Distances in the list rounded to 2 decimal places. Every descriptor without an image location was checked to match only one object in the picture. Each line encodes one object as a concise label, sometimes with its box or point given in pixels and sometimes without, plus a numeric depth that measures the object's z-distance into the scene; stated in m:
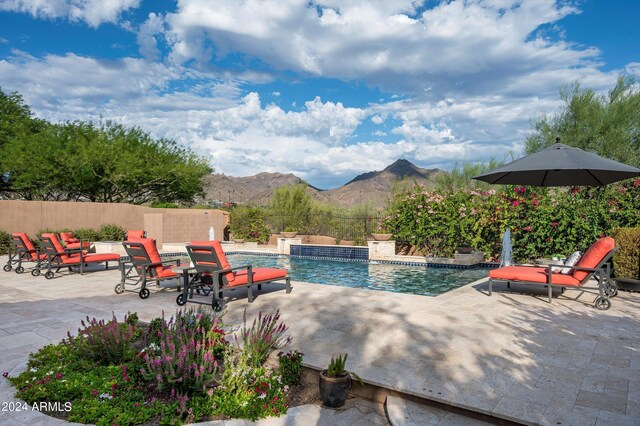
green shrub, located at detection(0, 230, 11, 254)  15.73
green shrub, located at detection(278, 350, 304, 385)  3.64
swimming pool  9.91
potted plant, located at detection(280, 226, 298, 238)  18.25
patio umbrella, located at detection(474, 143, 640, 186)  6.36
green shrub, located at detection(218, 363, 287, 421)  3.21
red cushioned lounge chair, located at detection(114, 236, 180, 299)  7.38
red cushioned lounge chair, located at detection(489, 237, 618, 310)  6.20
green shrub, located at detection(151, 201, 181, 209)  22.39
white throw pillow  6.95
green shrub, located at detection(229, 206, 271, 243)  20.30
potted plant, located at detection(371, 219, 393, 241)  14.74
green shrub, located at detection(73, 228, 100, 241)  17.02
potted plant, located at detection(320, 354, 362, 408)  3.33
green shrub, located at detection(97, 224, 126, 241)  18.00
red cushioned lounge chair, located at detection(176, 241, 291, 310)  6.36
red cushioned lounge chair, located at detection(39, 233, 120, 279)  9.85
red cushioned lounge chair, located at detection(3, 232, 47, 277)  10.25
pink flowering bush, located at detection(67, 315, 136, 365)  4.03
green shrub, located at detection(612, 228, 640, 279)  7.48
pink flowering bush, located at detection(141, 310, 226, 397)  3.33
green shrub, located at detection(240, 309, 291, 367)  3.85
